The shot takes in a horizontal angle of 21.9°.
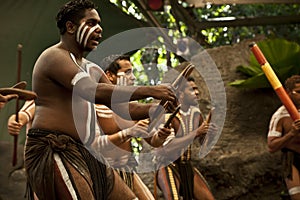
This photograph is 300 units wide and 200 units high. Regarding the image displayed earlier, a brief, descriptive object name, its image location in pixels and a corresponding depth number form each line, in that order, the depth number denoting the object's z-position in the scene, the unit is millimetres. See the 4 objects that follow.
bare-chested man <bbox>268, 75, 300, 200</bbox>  6977
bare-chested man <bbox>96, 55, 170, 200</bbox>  5777
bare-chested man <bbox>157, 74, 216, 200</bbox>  7246
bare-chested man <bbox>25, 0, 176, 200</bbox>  4211
